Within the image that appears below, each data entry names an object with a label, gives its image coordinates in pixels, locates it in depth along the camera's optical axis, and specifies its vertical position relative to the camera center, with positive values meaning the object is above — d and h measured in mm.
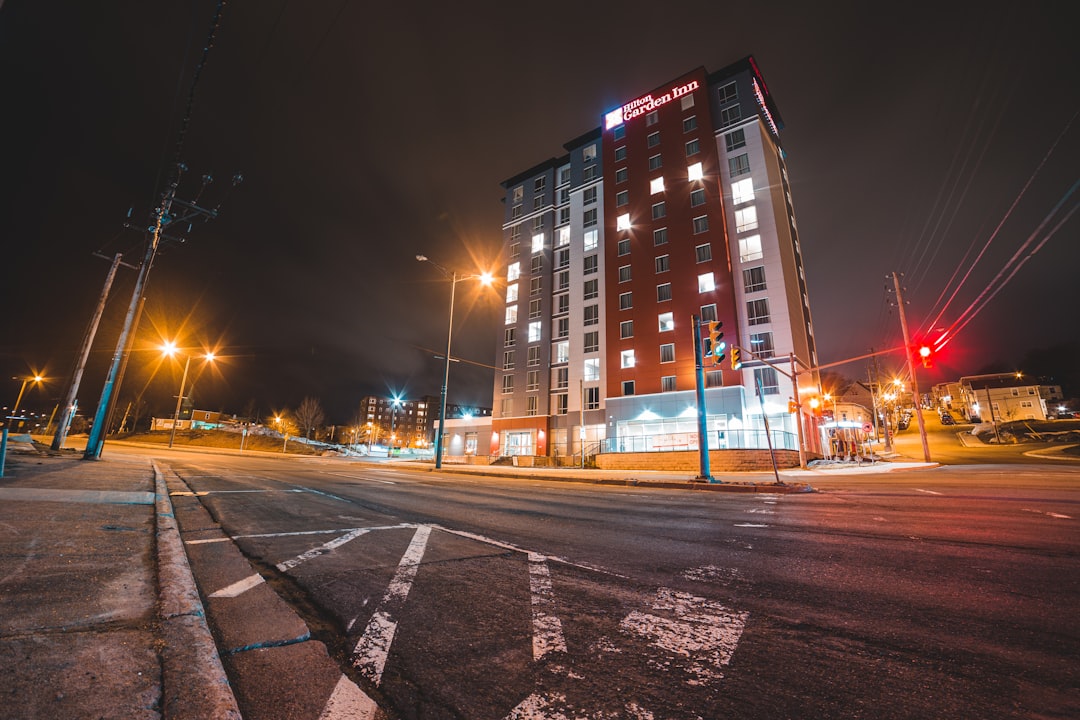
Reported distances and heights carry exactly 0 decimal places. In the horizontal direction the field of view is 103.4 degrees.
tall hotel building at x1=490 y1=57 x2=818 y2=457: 33344 +15568
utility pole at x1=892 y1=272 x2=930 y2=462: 24062 +5253
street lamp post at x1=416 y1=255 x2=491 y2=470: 24873 +4078
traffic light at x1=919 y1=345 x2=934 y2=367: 17641 +4270
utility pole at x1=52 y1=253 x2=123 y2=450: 17172 +2564
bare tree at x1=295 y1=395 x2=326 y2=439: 85312 +6336
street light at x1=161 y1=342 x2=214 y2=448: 30112 +6769
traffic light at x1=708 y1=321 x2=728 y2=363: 14986 +3928
